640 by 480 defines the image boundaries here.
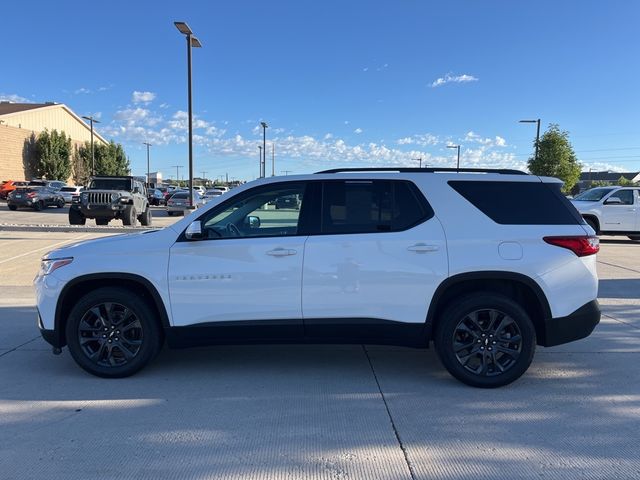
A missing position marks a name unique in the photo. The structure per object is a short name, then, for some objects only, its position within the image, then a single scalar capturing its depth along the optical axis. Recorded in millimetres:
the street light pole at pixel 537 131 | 32197
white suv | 4246
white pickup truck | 16406
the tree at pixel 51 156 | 54125
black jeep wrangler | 17844
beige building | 51312
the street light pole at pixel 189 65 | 17219
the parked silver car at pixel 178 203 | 30017
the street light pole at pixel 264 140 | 40694
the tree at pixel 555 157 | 32938
